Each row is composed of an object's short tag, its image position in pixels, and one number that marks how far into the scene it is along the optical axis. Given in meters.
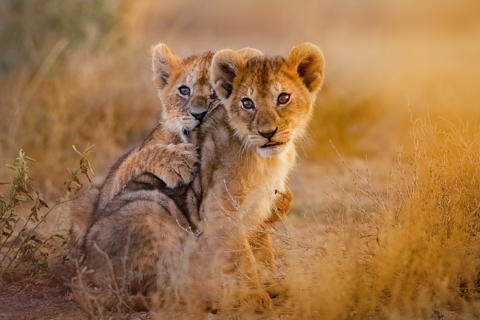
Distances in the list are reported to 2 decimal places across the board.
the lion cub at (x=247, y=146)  8.70
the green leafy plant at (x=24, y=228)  8.96
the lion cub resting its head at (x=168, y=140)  9.33
